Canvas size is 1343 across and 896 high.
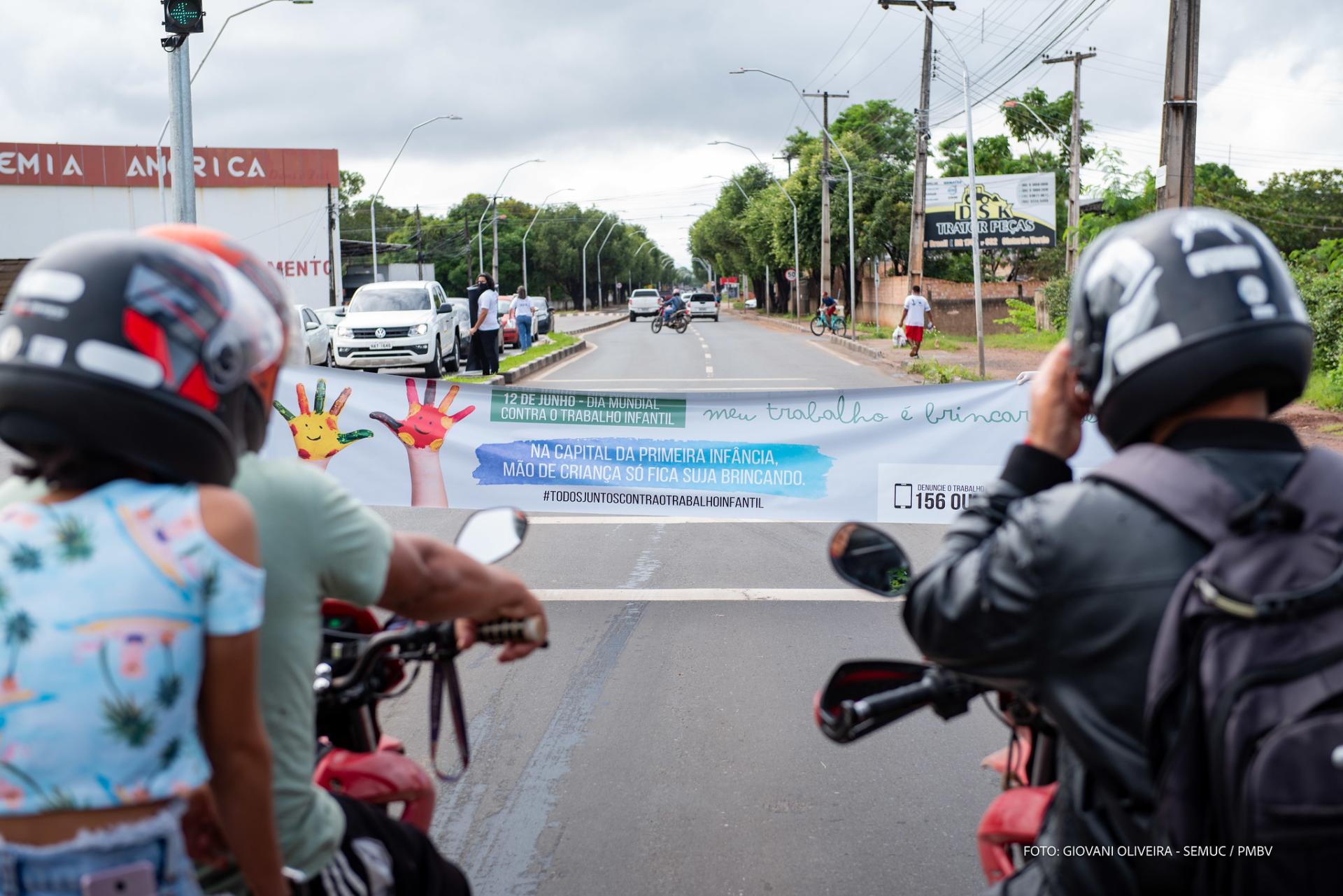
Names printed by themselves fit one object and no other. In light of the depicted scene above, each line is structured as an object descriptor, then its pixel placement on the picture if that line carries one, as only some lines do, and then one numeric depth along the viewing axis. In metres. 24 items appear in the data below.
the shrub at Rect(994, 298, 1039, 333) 36.19
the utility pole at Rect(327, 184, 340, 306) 42.34
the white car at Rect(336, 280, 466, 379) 23.83
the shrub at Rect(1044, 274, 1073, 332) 33.53
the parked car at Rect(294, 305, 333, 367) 24.75
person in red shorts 27.55
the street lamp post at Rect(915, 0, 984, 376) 22.64
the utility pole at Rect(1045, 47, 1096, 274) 38.69
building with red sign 45.34
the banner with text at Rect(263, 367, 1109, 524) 6.92
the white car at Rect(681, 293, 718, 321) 68.31
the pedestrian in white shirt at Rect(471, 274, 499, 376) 22.02
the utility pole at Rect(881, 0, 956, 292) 31.50
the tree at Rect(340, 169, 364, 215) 115.50
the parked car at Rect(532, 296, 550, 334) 45.28
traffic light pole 13.13
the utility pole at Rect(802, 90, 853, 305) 46.84
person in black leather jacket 1.49
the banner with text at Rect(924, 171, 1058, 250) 39.16
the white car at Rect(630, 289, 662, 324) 70.25
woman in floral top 1.41
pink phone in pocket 1.42
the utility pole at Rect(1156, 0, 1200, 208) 13.52
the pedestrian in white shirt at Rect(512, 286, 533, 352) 31.89
